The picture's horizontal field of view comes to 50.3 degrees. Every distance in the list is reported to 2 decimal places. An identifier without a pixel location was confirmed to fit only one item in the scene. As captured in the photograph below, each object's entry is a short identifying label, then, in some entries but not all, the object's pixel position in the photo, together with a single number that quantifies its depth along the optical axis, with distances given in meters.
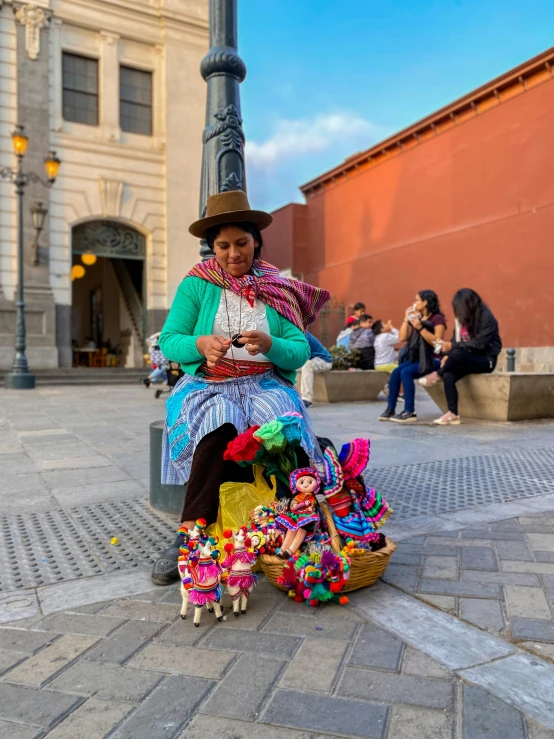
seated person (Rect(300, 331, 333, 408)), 9.04
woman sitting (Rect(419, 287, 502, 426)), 6.50
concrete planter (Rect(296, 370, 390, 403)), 9.28
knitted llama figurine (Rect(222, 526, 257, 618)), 2.10
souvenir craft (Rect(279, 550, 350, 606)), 2.12
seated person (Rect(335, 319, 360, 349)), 10.06
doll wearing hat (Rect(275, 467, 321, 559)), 2.21
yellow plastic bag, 2.35
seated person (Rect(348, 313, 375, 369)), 9.84
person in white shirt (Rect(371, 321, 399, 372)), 10.20
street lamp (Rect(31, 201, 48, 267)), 14.64
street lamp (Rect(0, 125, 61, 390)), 12.38
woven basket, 2.21
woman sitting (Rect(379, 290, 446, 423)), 6.82
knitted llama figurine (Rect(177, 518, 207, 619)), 2.05
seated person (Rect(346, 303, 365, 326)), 9.98
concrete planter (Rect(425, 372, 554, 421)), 6.70
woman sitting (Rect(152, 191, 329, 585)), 2.39
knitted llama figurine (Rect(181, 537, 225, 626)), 2.03
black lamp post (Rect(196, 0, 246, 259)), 3.53
